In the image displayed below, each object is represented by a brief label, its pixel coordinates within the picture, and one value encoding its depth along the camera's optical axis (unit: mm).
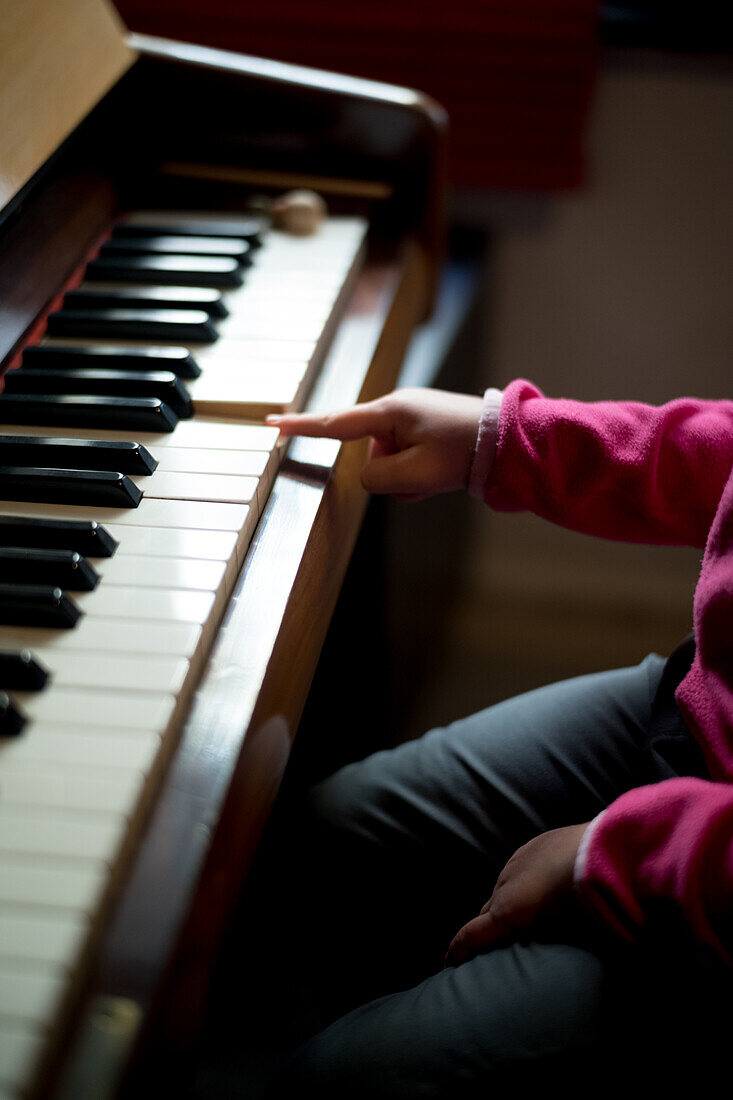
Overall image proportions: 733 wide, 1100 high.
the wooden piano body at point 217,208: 453
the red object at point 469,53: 1493
